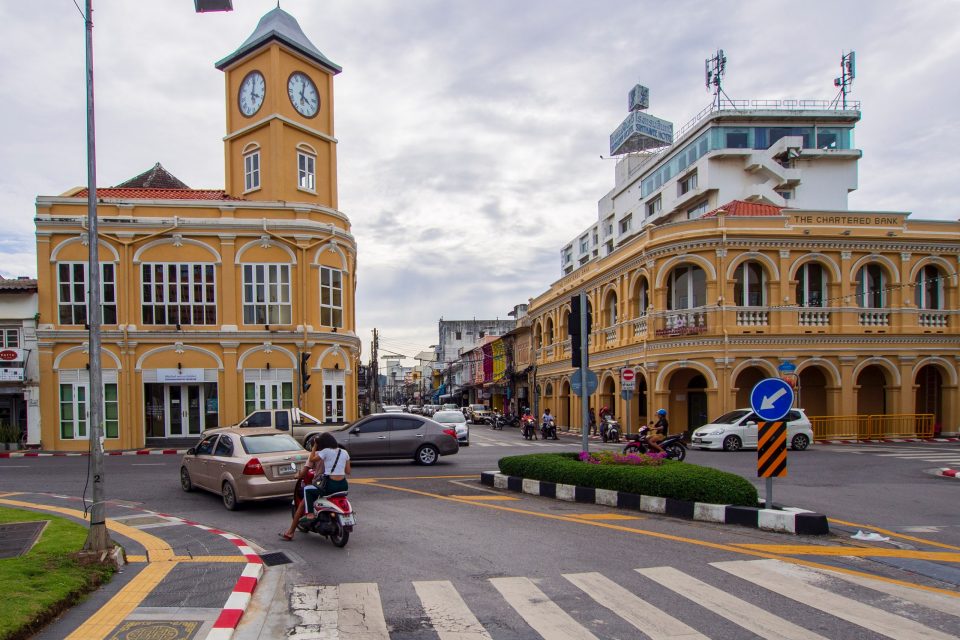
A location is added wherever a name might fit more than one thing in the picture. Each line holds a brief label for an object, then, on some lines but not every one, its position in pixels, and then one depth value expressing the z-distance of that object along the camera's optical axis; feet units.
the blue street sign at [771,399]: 33.65
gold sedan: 37.93
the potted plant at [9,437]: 85.66
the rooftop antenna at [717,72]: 163.84
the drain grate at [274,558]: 27.30
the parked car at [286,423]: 71.31
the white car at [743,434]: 76.59
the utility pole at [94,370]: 25.09
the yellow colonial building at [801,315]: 90.53
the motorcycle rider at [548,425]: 113.19
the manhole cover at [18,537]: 26.57
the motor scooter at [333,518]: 29.37
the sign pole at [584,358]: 45.98
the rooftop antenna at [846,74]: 164.14
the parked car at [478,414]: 177.27
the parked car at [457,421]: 90.17
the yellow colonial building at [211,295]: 89.25
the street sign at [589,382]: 47.26
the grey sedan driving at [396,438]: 61.00
